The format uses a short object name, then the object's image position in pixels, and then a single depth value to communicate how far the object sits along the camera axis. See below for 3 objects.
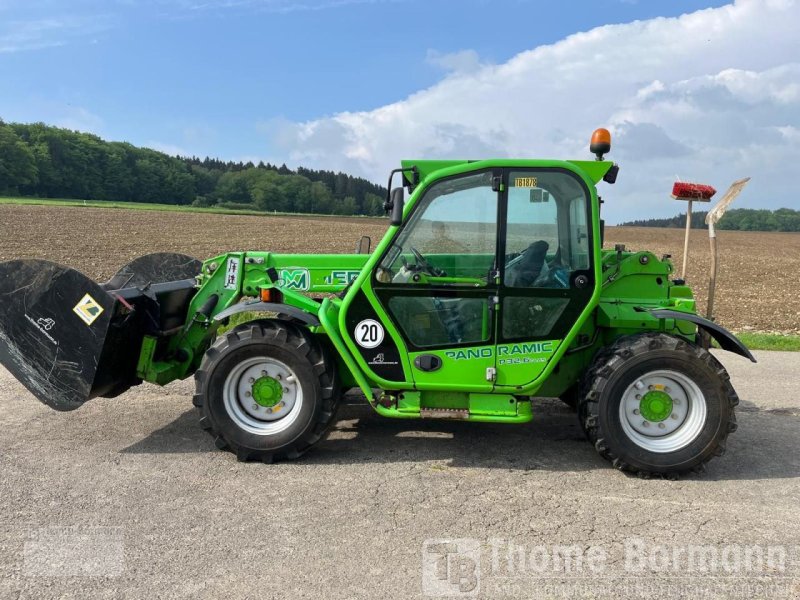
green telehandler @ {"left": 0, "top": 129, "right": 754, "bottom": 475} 4.25
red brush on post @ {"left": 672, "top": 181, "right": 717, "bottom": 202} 7.12
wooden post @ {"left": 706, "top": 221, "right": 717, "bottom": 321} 6.71
